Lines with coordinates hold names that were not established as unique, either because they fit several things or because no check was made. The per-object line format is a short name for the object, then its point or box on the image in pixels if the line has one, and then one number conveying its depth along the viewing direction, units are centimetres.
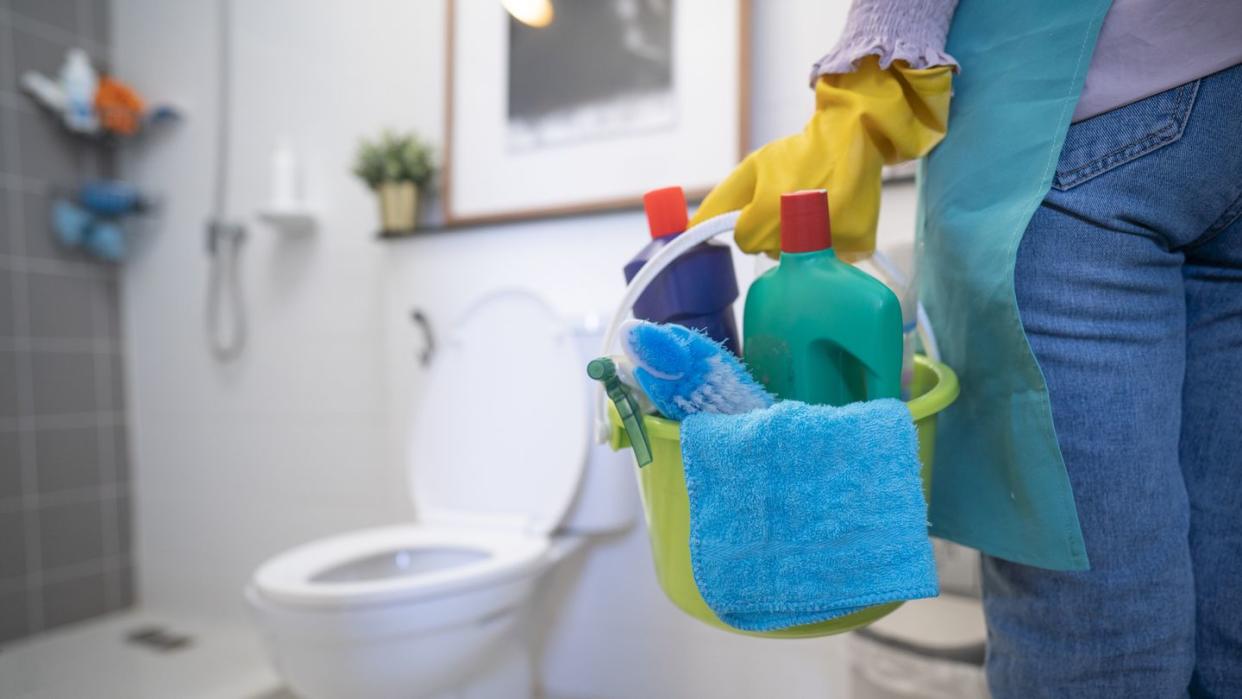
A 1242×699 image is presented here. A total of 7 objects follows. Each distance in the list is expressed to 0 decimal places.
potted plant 131
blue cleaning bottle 57
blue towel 44
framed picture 111
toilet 81
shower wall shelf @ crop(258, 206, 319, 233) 146
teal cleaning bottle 48
